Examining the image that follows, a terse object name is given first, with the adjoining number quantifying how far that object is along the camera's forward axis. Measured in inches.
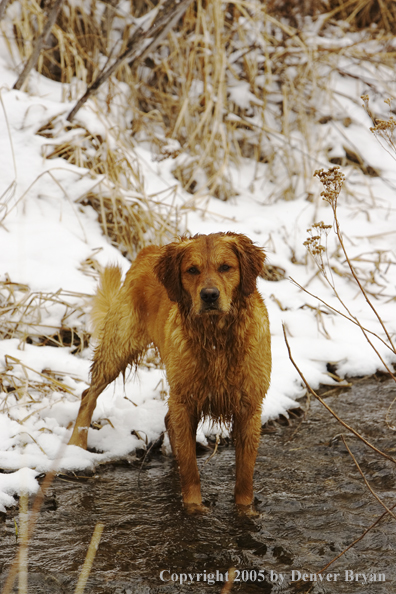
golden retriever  230.2
